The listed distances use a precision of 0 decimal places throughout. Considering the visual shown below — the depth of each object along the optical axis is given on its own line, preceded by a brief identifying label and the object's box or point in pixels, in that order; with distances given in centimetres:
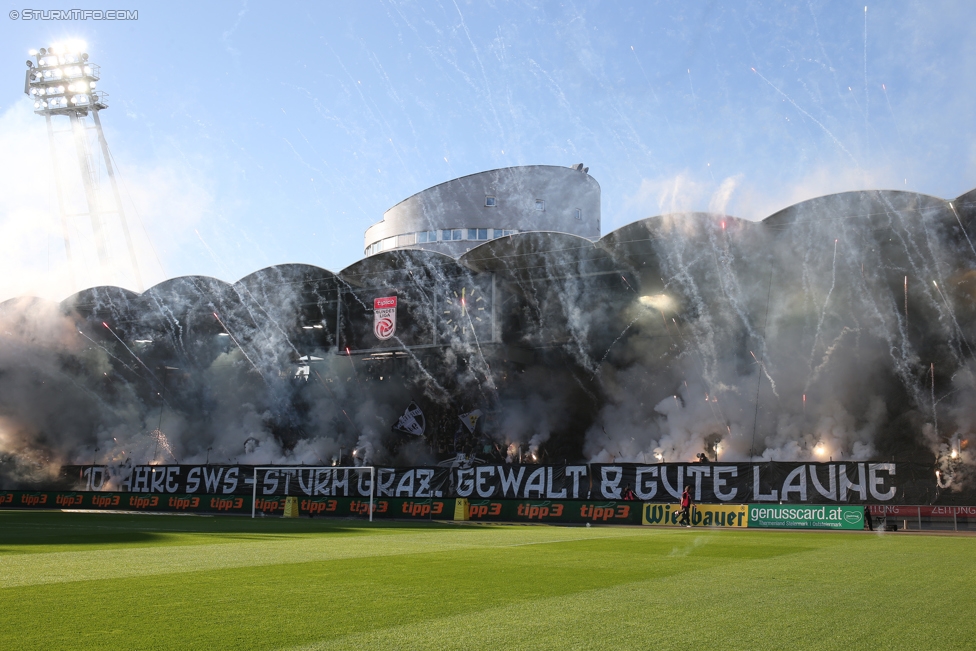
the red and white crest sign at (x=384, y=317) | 4916
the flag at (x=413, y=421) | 5738
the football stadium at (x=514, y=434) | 859
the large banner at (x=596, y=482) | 2947
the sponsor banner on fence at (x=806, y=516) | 2889
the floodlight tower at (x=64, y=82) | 4838
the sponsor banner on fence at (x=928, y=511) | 2870
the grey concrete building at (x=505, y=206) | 6288
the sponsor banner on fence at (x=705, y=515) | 3020
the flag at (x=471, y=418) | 5597
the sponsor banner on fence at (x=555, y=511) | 3167
